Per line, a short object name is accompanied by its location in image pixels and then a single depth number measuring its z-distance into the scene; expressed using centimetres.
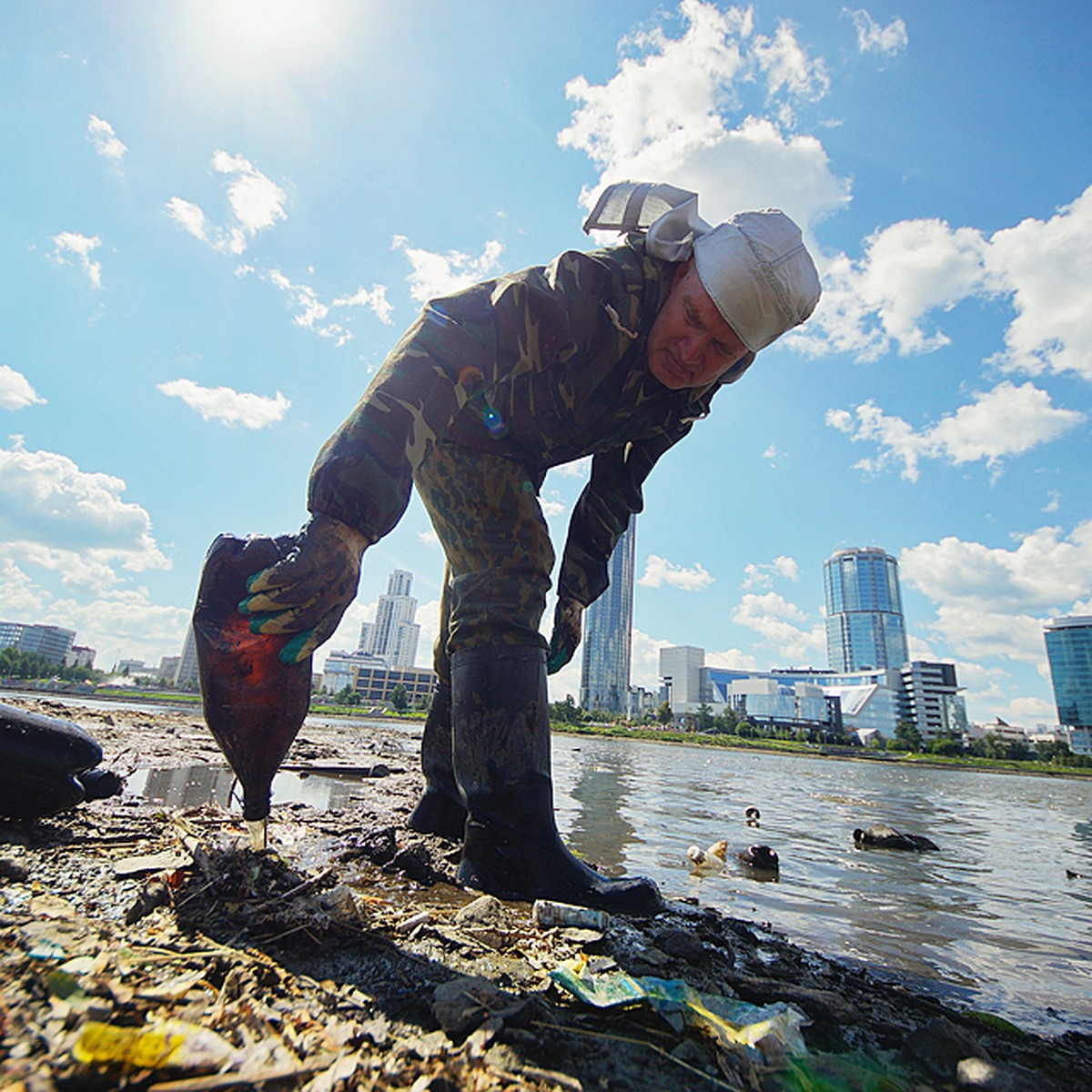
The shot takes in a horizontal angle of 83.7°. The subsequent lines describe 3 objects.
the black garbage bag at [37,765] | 155
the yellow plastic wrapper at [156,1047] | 60
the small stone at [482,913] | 123
